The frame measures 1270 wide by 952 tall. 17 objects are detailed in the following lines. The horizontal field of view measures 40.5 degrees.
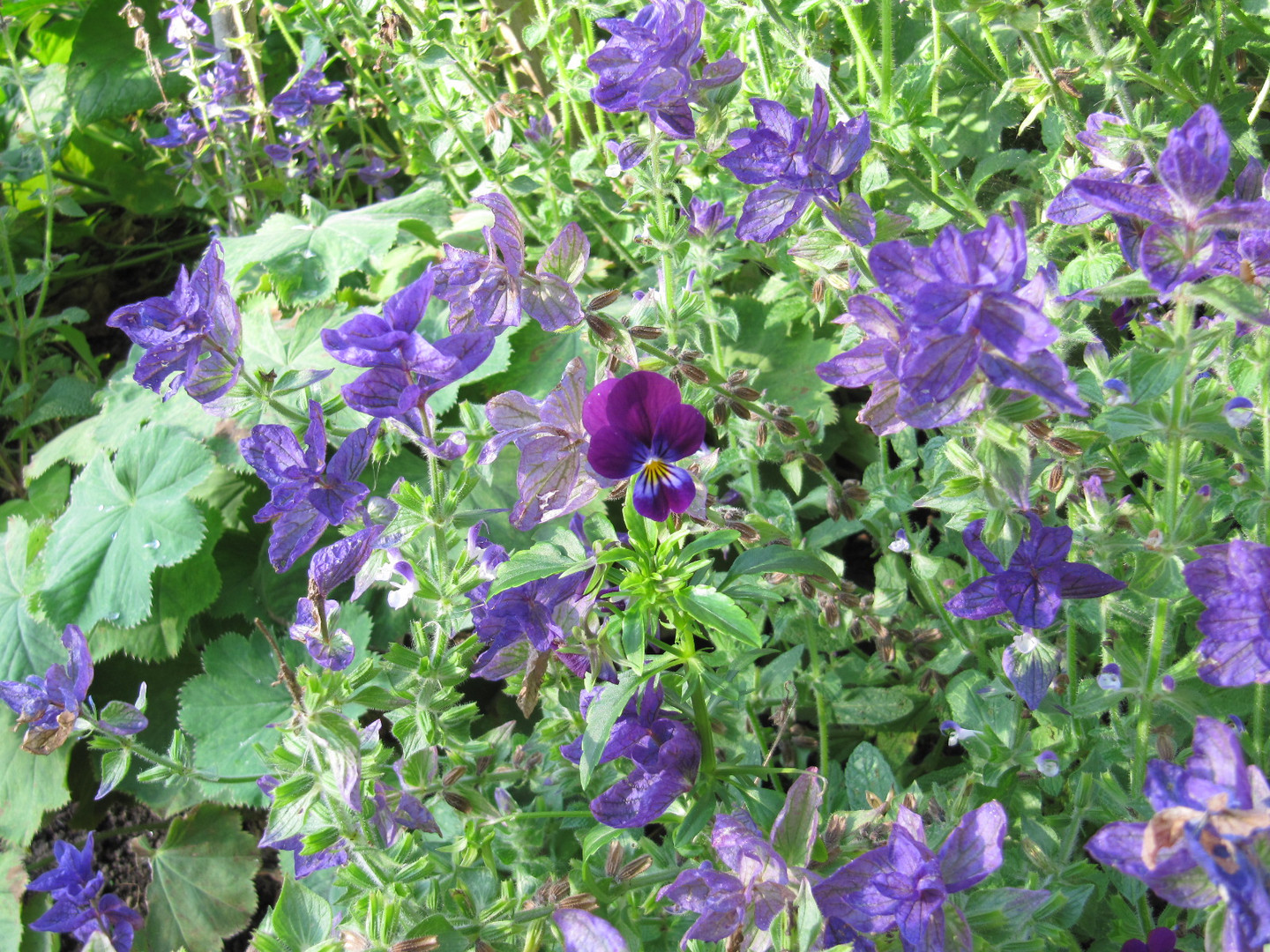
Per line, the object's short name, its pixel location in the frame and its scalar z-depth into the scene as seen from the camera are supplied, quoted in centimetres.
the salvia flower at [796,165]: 42
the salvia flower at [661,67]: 43
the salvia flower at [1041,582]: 41
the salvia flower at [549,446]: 40
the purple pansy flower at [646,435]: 38
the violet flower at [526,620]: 43
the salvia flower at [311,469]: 43
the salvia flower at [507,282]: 40
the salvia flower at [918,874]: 36
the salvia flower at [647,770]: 43
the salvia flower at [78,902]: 55
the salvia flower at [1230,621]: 36
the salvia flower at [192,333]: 43
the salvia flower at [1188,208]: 34
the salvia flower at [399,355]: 40
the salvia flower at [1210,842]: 32
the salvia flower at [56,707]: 46
